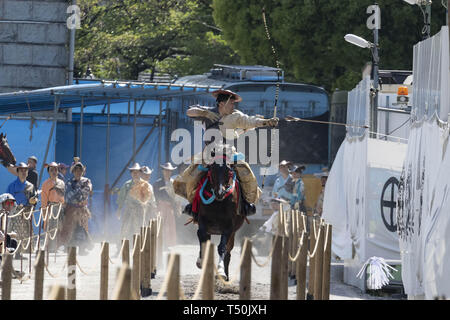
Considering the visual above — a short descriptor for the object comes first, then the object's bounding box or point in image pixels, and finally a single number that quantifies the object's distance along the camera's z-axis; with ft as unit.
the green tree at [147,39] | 130.93
